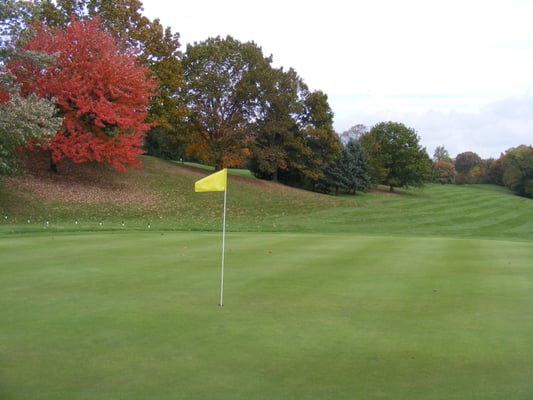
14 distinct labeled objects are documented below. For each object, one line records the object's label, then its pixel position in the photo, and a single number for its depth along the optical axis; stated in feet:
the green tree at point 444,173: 422.24
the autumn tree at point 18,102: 77.61
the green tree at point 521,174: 312.09
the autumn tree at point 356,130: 372.17
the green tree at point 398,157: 239.30
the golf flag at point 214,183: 30.30
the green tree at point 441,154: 538.47
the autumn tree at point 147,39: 138.26
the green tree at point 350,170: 209.46
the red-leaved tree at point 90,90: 105.29
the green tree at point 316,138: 187.01
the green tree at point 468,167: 445.37
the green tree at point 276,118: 167.02
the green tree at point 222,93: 155.63
